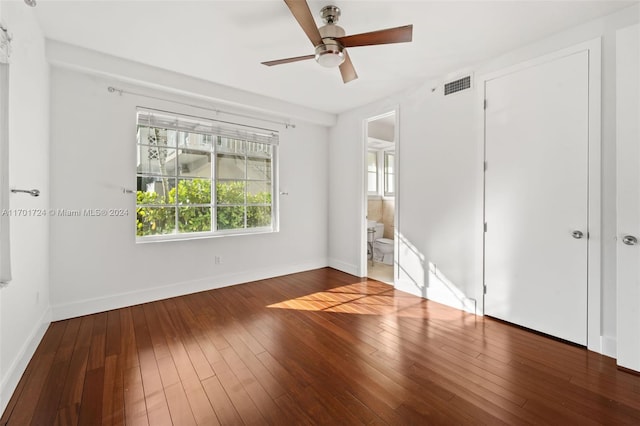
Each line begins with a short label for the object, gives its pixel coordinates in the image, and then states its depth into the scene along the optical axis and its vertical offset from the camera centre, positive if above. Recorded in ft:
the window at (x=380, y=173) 20.06 +2.87
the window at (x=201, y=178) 10.82 +1.53
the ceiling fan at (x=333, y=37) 6.16 +4.25
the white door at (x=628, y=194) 6.44 +0.40
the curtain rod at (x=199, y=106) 9.77 +4.52
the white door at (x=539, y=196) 7.50 +0.45
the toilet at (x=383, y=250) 17.01 -2.54
